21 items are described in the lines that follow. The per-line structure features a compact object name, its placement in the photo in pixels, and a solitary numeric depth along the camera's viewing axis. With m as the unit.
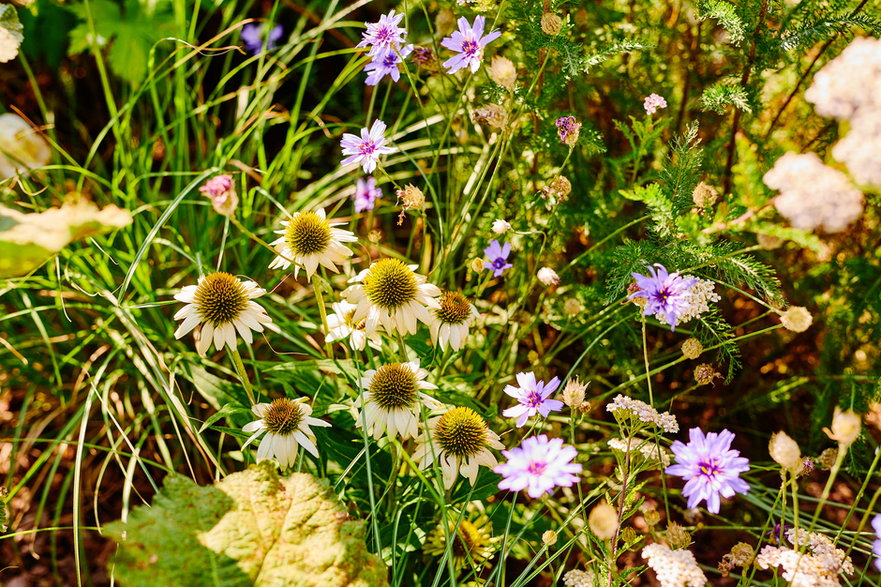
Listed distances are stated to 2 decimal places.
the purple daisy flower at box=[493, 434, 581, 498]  0.80
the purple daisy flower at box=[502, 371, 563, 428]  1.02
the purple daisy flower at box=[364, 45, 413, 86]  1.22
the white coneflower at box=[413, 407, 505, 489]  1.01
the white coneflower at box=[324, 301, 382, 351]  1.11
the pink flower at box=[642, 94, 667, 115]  1.20
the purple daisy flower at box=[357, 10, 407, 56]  1.19
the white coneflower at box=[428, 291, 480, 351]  1.10
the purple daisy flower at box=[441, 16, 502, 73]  1.12
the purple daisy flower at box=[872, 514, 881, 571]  0.79
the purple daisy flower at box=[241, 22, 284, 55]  1.93
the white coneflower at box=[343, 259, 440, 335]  1.04
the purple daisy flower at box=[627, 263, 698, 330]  0.99
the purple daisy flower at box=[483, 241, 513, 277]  1.30
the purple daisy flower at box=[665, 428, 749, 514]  0.85
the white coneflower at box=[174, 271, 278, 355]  1.02
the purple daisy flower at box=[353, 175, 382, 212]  1.56
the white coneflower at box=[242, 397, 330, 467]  1.00
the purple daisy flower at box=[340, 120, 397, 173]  1.19
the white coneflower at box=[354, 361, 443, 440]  1.01
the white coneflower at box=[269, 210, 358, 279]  1.07
